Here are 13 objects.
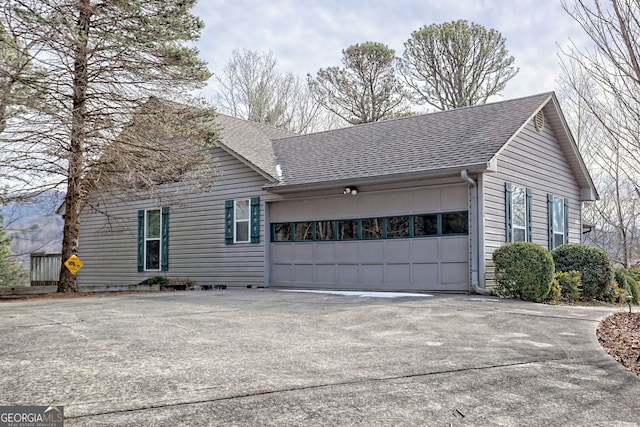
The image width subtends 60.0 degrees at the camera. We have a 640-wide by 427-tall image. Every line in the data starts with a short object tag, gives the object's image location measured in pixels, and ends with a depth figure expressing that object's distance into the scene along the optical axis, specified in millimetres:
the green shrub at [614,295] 11754
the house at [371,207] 11875
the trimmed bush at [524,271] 10164
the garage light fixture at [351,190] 12992
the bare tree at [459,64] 25220
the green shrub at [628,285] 12430
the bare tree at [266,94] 28906
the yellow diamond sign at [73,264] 12125
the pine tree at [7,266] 22422
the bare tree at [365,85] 27188
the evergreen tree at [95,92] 10617
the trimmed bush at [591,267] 11344
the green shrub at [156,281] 14605
